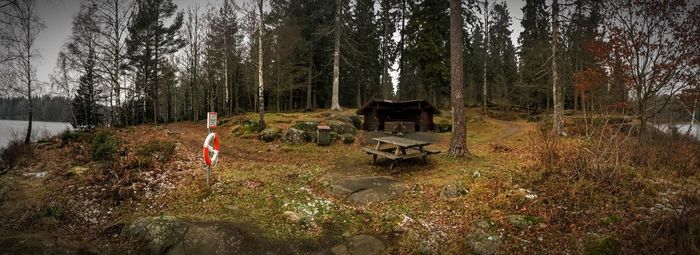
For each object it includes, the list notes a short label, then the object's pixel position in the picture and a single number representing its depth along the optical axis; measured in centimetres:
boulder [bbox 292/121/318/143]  1630
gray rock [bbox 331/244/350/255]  573
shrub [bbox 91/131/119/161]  1044
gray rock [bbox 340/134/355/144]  1626
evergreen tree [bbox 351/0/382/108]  3562
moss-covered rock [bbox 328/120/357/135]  1739
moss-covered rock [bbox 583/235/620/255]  521
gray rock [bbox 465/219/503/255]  553
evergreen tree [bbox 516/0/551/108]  2833
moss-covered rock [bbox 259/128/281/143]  1675
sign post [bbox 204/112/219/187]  813
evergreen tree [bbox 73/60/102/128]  3278
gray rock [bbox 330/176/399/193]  873
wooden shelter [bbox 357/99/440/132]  2120
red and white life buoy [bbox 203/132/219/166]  809
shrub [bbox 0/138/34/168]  1063
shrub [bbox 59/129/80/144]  1395
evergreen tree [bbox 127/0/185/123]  2766
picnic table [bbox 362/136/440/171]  1036
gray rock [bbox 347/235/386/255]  577
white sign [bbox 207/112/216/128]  862
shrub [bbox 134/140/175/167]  975
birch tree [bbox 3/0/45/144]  1745
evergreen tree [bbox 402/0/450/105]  2912
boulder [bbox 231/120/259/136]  1873
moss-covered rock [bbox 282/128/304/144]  1603
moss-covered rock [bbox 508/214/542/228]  611
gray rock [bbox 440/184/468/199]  786
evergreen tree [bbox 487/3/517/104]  4353
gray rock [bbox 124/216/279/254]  571
